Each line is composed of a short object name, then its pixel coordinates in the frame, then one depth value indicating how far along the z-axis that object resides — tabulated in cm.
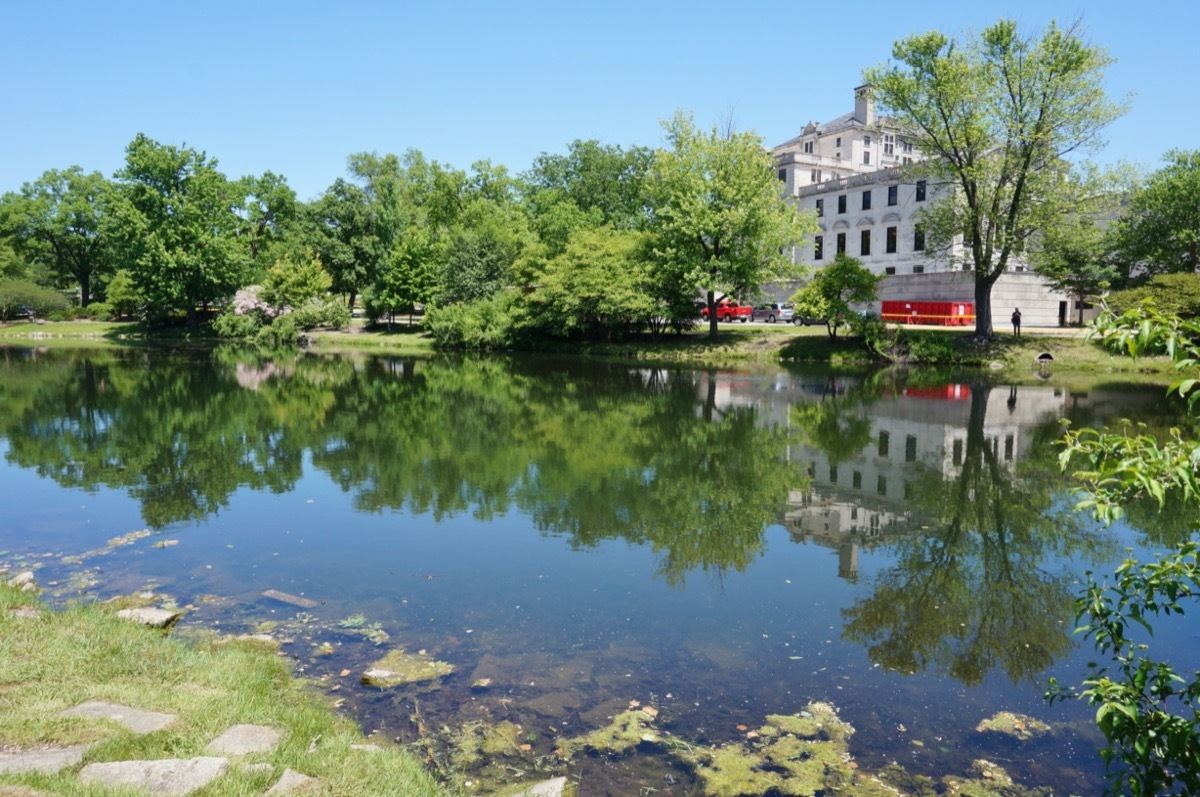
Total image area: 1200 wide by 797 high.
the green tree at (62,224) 8388
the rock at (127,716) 613
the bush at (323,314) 6969
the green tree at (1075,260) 4347
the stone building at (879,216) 5781
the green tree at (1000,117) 4028
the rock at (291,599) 1004
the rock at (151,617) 880
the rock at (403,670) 796
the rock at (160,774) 514
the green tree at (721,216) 4919
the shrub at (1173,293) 3966
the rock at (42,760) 521
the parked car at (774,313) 6431
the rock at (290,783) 533
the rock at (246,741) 596
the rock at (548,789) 597
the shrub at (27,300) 7712
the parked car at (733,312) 6469
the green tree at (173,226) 6650
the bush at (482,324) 5912
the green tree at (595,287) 5188
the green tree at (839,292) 4728
